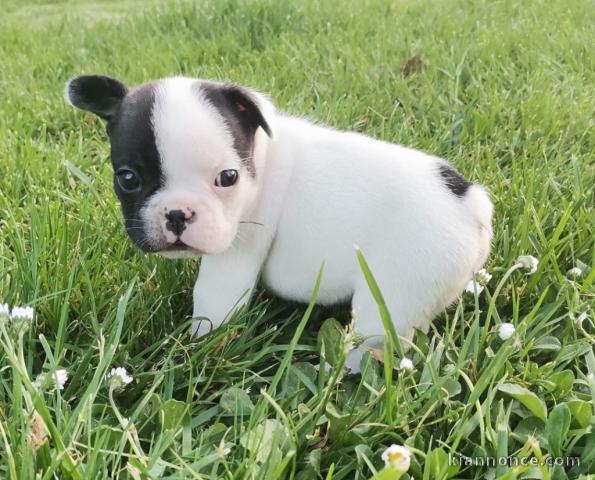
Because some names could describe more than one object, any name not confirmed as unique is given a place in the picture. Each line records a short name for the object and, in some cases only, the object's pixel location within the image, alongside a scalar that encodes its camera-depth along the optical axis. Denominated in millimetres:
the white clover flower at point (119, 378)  261
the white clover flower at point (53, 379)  249
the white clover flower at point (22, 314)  264
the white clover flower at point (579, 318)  333
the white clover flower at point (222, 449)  232
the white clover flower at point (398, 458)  207
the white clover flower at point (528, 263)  346
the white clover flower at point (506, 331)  312
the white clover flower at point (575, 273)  367
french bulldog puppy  304
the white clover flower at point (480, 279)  325
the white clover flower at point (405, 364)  283
